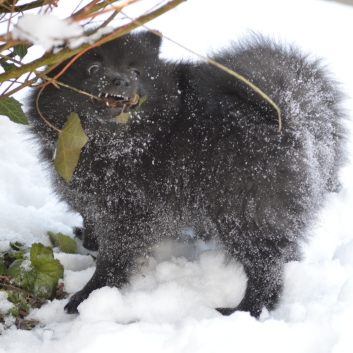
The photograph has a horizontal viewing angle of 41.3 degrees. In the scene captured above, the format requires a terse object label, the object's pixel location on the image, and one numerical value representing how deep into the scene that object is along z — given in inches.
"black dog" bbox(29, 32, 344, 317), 80.7
